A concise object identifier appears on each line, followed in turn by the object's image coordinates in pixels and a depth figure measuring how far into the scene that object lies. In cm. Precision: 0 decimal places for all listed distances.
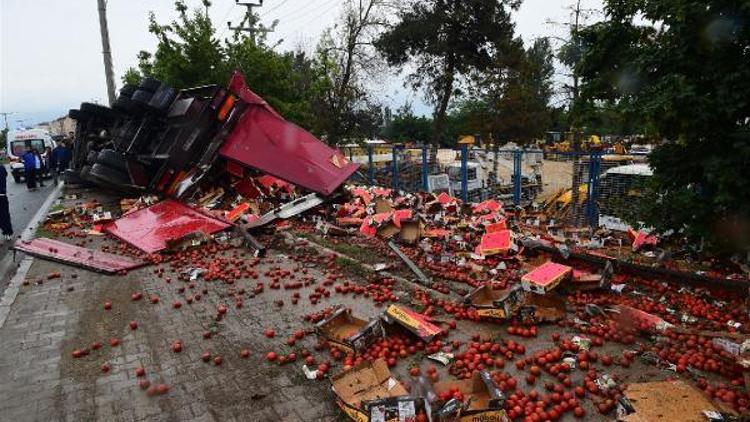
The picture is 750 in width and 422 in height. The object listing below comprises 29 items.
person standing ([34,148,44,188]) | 2236
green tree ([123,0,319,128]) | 2078
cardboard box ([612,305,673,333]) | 525
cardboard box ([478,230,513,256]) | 827
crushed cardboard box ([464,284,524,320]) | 551
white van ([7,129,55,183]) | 2711
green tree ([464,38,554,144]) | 2109
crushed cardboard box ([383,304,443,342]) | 513
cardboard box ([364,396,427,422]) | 367
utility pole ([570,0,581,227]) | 1223
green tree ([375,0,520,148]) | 2031
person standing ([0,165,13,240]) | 1098
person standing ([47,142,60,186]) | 2462
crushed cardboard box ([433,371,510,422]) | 369
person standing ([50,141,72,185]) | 2495
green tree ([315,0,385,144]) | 2456
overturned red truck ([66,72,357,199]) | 1115
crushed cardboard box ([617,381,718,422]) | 364
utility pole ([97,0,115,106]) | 2220
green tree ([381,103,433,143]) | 5078
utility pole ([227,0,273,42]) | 2516
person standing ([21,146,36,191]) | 2144
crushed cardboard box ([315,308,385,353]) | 499
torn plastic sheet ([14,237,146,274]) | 822
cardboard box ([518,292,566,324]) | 550
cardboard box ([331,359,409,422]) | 394
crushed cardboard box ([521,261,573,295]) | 570
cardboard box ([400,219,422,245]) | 920
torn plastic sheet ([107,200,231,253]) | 952
